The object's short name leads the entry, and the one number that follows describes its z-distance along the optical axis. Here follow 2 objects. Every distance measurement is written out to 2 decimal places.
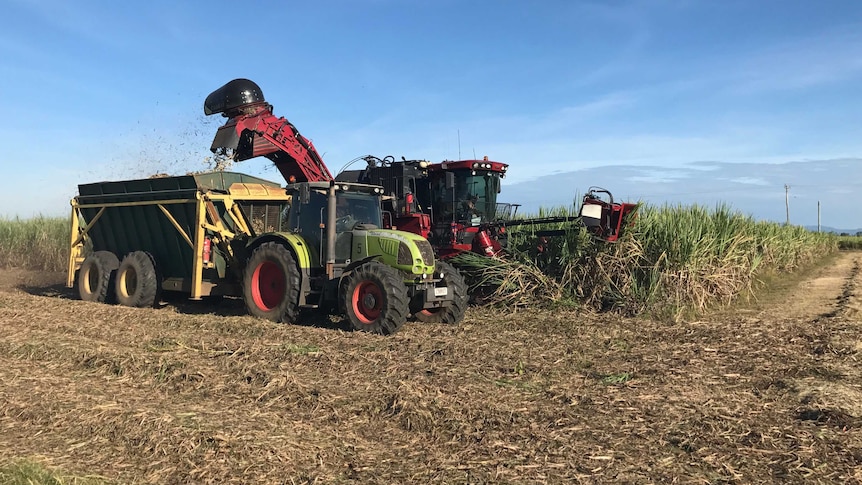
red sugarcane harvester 11.18
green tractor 8.04
